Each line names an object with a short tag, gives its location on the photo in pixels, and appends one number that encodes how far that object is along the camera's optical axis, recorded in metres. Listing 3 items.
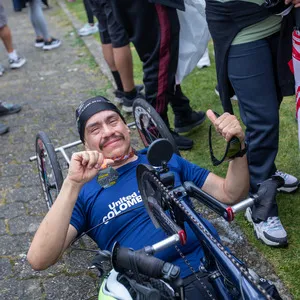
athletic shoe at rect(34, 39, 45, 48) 8.06
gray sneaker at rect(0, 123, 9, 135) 4.94
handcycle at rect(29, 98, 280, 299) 1.43
